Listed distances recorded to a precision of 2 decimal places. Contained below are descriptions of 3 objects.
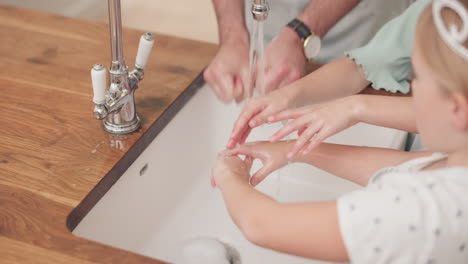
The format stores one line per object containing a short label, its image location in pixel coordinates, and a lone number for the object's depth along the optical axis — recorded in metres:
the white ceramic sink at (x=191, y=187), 1.15
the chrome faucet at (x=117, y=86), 1.02
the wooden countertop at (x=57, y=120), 0.89
